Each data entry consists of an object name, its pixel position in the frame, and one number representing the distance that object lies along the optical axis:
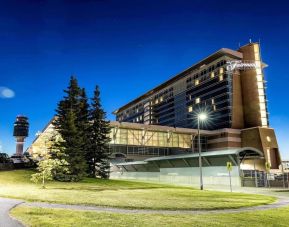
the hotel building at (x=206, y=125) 58.81
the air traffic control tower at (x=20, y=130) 184.77
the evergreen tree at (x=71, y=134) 34.06
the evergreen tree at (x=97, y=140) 42.25
